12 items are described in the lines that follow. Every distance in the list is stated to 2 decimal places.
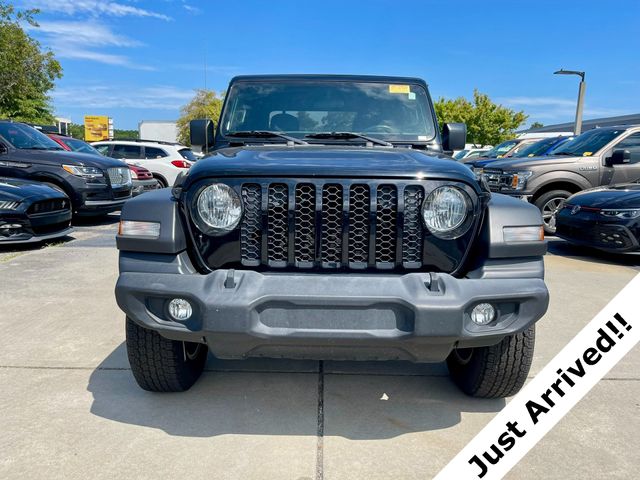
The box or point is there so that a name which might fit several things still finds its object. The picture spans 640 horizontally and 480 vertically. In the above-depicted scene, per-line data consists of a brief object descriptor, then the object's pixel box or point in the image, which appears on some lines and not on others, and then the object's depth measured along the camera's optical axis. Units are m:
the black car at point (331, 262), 2.28
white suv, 13.94
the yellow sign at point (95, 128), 53.28
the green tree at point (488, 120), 45.22
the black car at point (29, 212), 6.62
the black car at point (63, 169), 8.95
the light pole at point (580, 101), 17.88
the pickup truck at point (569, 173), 8.73
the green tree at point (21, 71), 29.06
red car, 11.53
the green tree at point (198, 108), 53.29
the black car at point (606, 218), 6.53
